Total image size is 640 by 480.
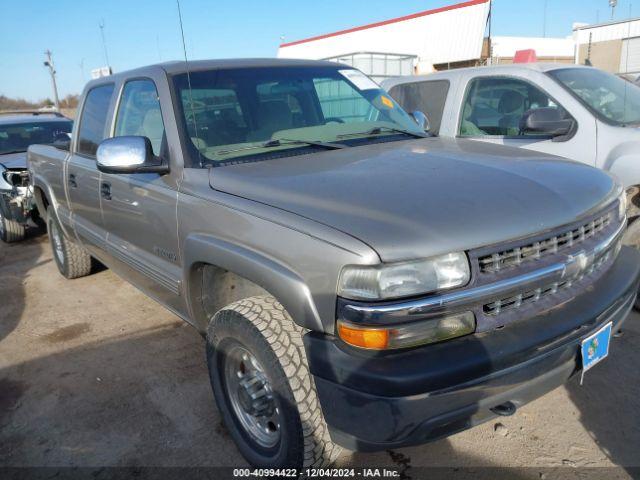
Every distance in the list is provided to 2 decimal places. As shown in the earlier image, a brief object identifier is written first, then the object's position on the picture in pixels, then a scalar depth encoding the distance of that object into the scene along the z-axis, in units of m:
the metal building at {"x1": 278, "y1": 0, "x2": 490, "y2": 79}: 25.73
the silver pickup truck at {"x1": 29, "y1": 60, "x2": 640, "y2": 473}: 1.75
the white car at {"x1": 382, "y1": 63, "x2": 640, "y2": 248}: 3.93
